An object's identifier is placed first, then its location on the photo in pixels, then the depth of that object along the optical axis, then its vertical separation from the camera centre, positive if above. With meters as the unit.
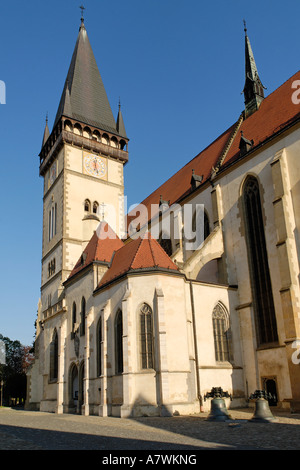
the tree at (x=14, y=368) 47.16 +1.26
